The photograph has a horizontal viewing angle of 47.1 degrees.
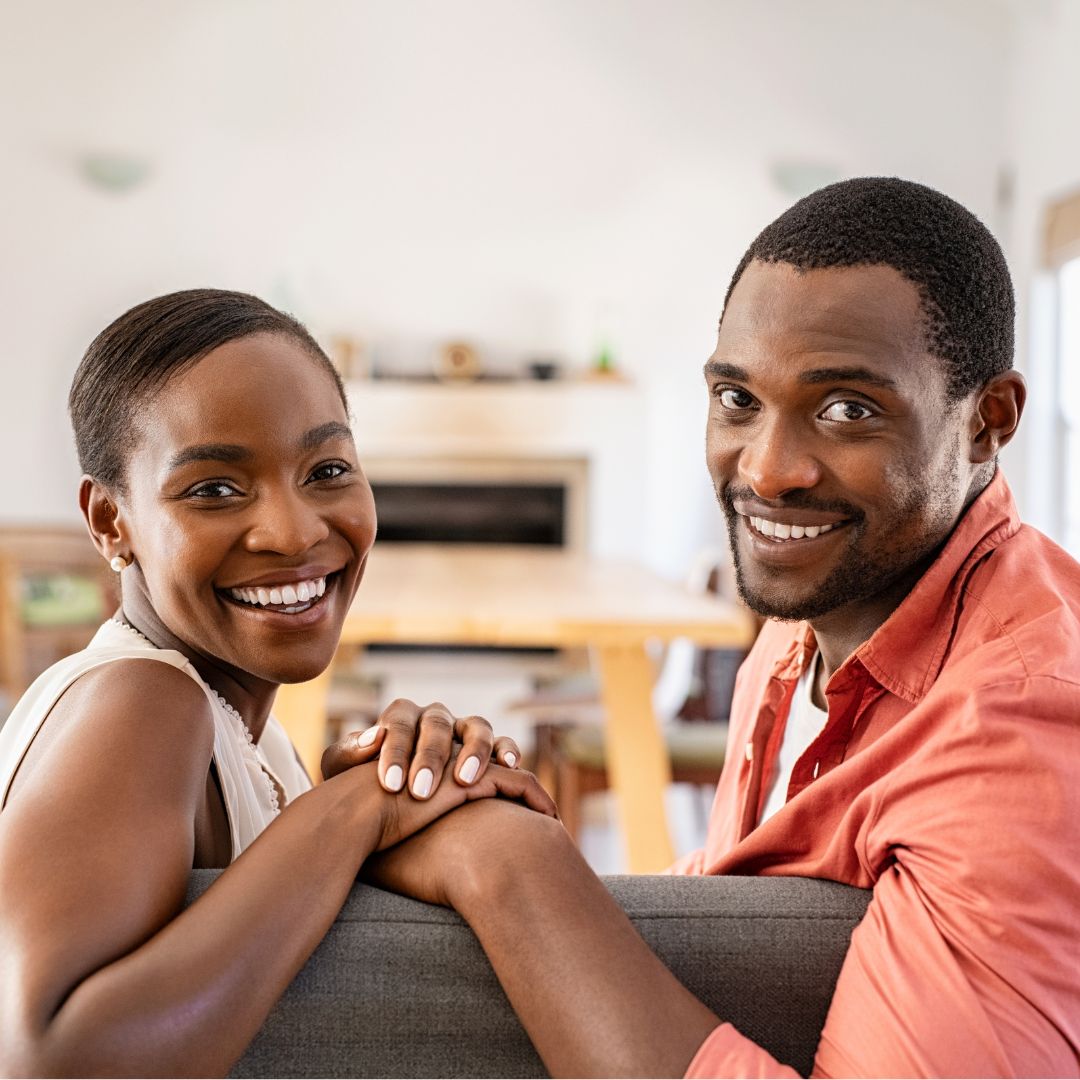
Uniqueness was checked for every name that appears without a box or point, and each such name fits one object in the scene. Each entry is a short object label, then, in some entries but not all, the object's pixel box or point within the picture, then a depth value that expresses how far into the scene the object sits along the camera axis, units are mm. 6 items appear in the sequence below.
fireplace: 6496
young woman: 763
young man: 790
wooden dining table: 2781
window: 5320
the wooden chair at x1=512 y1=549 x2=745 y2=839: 3008
